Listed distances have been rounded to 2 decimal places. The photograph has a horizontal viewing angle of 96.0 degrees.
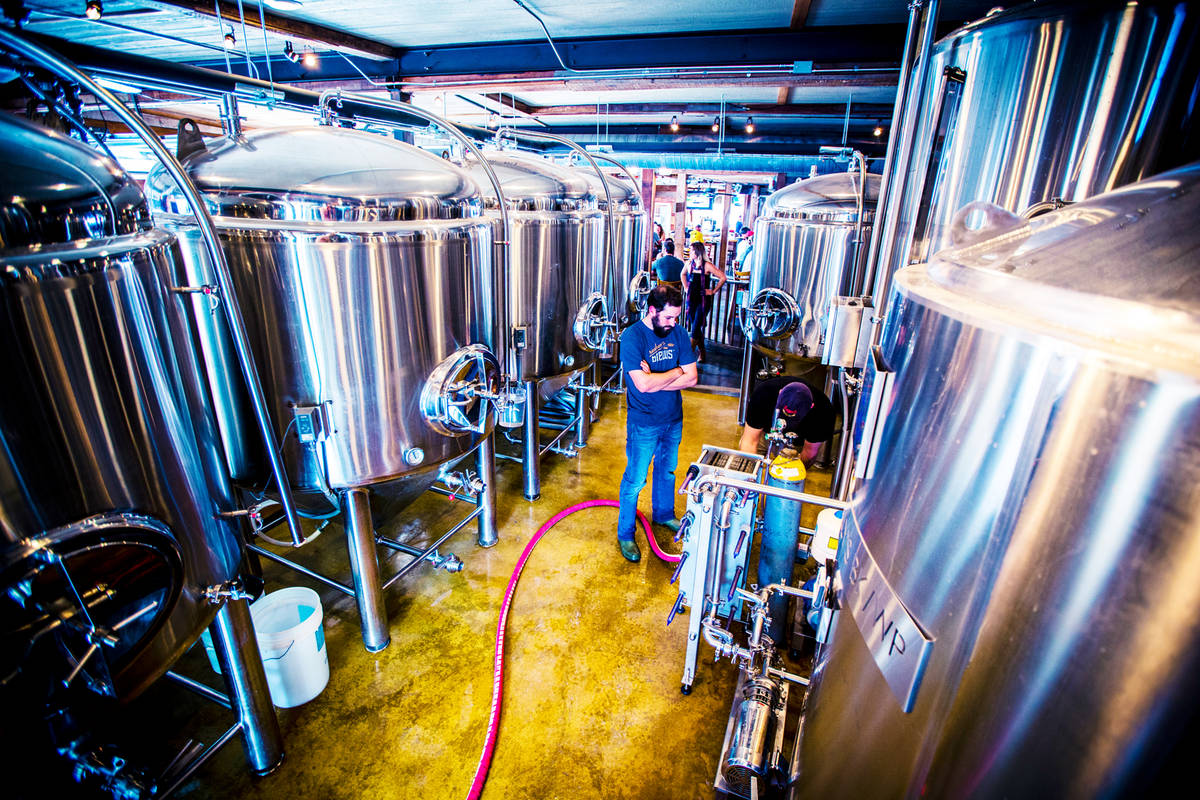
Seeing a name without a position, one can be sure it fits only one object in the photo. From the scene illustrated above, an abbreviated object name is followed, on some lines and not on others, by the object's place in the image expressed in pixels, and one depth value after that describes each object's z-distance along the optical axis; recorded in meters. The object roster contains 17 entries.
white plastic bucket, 2.55
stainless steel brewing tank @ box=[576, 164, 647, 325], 5.04
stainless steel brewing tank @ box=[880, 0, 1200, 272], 1.76
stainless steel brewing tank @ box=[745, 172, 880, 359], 4.11
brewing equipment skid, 1.99
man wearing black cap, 3.72
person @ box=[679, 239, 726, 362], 7.81
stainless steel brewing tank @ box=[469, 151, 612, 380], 3.72
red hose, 2.38
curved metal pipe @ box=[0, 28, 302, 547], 1.30
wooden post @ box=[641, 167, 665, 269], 14.29
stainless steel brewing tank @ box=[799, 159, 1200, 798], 0.69
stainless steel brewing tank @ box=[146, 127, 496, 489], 2.10
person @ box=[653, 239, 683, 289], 6.58
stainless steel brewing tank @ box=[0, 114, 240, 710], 1.14
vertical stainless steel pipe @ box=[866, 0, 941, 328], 2.16
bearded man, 3.46
